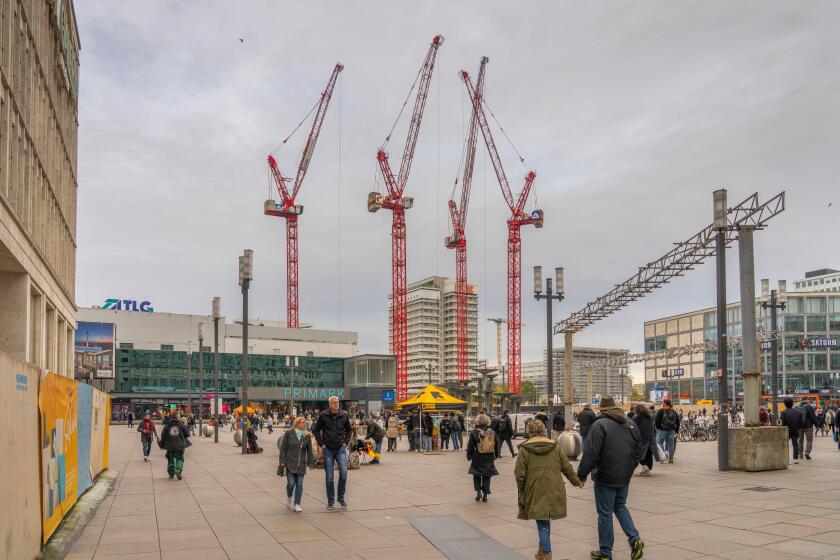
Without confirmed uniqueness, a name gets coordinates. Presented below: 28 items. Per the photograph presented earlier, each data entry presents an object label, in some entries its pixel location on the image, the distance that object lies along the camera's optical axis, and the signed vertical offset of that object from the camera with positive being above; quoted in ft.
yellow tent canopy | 93.35 -8.00
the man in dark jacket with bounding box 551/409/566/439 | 92.77 -10.53
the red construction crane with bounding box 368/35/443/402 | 414.21 +70.69
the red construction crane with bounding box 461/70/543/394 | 413.80 +33.31
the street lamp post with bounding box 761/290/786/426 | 114.57 -0.84
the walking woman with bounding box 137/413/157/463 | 84.12 -10.28
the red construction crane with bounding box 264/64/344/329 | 434.30 +69.04
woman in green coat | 26.76 -5.10
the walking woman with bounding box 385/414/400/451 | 92.48 -11.40
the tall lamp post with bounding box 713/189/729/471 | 61.67 +3.99
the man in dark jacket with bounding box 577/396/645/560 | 26.81 -4.53
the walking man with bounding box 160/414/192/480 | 61.72 -8.27
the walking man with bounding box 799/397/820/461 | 63.05 -7.21
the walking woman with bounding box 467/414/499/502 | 44.14 -6.94
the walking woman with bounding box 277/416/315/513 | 42.09 -6.36
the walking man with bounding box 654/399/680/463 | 62.80 -7.28
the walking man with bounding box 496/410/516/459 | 70.03 -8.48
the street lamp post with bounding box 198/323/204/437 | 147.39 -6.41
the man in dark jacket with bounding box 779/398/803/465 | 62.64 -7.41
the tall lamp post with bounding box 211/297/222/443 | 123.54 +1.96
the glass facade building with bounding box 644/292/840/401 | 343.26 -10.22
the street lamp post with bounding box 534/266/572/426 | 100.27 +4.57
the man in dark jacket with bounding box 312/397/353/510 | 41.57 -5.36
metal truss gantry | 62.64 +7.44
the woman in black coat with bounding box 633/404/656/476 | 50.88 -5.88
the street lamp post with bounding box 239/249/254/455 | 97.99 +7.56
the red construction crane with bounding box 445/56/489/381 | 459.77 +60.72
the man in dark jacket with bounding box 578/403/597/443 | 61.52 -6.70
